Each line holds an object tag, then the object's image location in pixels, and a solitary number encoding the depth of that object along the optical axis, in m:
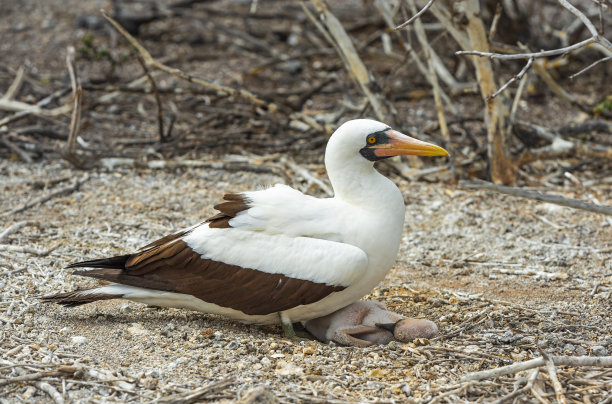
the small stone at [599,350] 7.55
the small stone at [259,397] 6.27
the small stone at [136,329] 7.98
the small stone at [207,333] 7.98
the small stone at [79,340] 7.57
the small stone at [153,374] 6.95
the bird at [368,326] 7.95
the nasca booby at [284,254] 7.91
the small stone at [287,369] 7.08
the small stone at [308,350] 7.62
